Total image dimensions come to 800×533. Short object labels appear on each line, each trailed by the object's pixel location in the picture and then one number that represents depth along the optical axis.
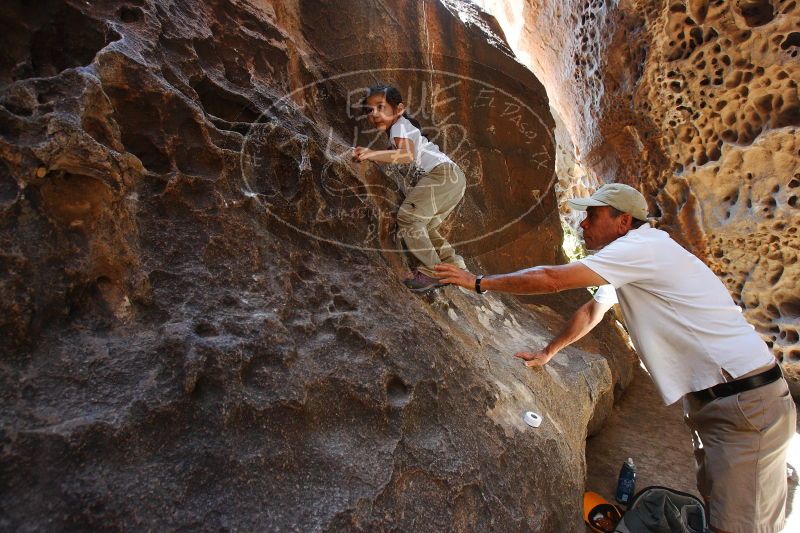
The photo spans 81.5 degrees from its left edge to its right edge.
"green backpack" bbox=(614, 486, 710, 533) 2.34
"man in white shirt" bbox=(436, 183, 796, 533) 1.90
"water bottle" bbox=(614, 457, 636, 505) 2.75
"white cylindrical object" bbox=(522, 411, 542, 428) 2.18
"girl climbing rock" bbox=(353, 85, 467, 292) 2.43
